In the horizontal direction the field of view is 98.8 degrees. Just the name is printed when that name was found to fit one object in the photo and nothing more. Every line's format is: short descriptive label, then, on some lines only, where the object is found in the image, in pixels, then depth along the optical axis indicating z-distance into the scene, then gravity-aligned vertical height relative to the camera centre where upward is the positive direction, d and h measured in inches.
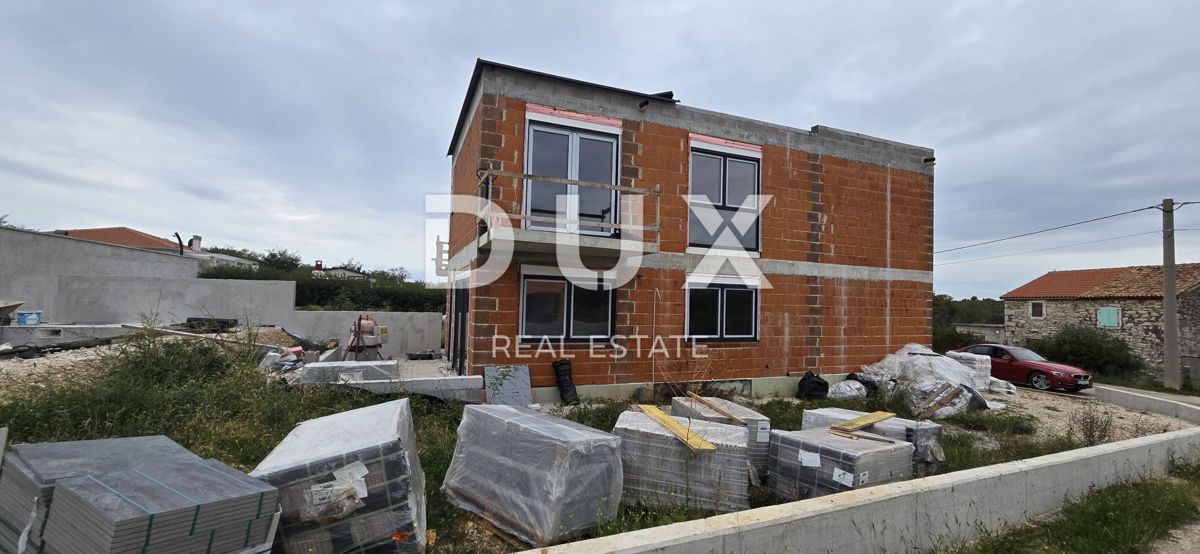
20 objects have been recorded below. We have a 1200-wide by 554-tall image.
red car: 513.7 -63.8
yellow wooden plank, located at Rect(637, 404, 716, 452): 172.2 -46.7
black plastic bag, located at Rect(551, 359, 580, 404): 338.3 -56.3
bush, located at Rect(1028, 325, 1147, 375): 804.6 -66.9
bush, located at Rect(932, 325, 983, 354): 872.3 -57.3
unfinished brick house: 338.0 +48.9
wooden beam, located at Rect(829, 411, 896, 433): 209.3 -50.1
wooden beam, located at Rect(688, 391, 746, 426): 215.9 -48.5
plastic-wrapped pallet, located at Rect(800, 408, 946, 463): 212.1 -53.8
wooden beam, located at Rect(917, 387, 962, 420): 343.3 -67.4
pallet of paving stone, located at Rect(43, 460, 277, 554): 93.4 -43.4
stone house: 862.5 +8.2
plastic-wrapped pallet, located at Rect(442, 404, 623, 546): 149.3 -55.8
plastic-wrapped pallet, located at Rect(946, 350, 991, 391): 467.3 -54.2
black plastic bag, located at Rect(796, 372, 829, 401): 398.9 -66.2
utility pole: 634.8 +12.7
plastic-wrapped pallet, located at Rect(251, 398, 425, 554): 128.7 -52.3
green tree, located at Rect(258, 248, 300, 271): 1345.6 +78.9
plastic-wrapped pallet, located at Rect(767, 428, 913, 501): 174.4 -56.5
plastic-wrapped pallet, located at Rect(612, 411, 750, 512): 175.6 -59.0
